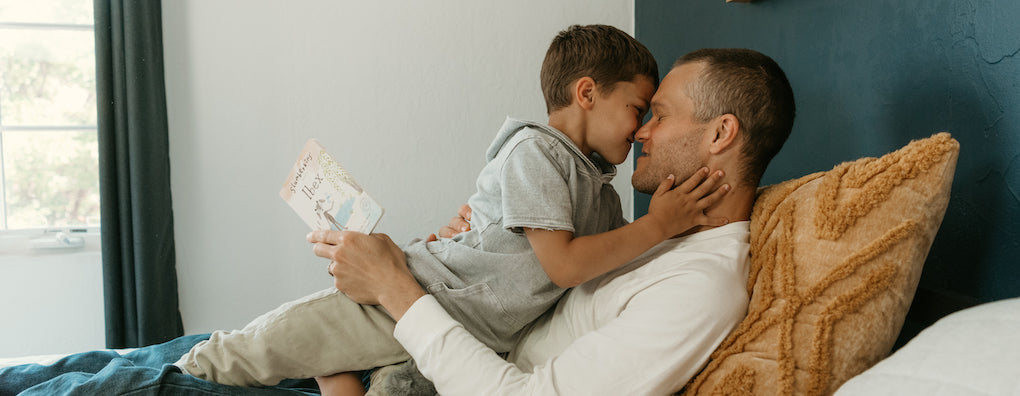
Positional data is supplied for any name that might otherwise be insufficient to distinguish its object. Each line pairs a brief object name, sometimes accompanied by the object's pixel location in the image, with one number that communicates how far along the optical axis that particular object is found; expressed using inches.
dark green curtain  95.2
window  101.8
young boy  45.3
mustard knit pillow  33.8
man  38.1
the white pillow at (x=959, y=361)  24.3
